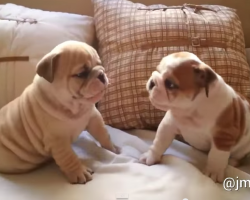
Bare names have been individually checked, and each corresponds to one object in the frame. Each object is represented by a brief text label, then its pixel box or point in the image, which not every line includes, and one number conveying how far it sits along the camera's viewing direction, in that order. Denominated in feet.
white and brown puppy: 3.26
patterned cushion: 4.27
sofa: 3.34
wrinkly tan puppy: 3.36
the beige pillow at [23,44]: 4.46
